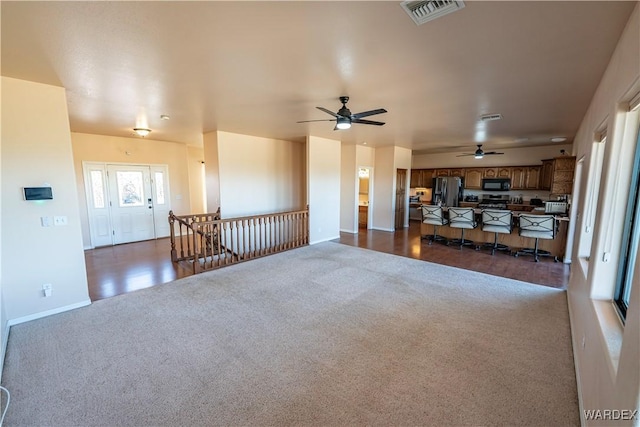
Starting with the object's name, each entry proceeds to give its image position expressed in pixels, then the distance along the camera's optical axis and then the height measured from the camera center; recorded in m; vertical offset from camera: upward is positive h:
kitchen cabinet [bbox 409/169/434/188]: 10.25 +0.30
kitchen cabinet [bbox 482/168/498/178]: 8.91 +0.44
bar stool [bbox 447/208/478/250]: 6.09 -0.76
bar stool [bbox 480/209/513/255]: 5.61 -0.77
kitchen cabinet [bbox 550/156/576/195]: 5.80 +0.25
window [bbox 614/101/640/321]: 1.81 -0.37
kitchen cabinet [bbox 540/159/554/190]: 7.70 +0.32
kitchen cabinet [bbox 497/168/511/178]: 8.67 +0.41
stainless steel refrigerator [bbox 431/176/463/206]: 9.37 -0.16
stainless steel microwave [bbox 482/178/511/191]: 8.69 +0.05
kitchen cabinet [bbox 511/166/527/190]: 8.41 +0.27
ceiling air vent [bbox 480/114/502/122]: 4.46 +1.16
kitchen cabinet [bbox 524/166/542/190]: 8.16 +0.23
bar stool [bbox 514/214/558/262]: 5.15 -0.81
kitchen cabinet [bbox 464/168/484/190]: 9.20 +0.26
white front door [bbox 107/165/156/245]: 6.61 -0.42
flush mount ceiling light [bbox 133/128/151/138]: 5.20 +1.09
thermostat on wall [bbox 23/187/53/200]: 2.93 -0.07
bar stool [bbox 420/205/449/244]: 6.50 -0.78
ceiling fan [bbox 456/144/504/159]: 7.62 +0.91
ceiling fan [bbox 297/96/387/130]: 3.38 +0.89
